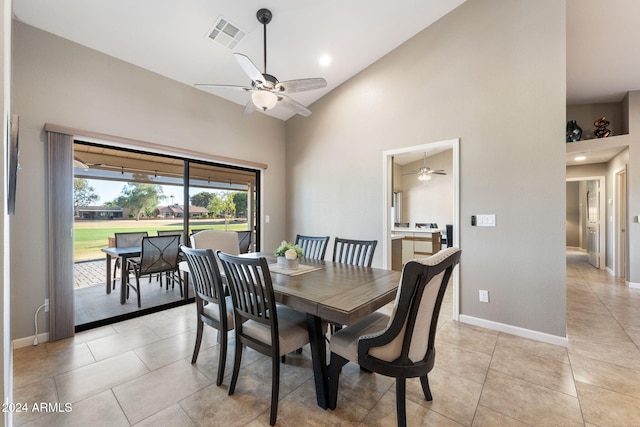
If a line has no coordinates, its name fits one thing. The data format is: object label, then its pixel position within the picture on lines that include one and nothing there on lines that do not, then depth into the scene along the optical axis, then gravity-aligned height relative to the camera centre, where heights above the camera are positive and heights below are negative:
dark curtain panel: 2.64 -0.21
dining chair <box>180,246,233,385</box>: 1.97 -0.66
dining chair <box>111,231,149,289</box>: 3.72 -0.37
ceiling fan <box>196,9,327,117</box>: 2.29 +1.11
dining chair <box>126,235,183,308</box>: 3.52 -0.59
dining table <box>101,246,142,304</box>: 3.44 -0.53
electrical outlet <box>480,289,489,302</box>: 2.94 -0.91
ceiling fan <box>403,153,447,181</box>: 6.65 +0.99
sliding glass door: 3.18 +0.07
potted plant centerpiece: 2.36 -0.37
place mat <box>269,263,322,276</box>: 2.26 -0.50
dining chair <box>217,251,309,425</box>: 1.65 -0.75
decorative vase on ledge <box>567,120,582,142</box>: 4.72 +1.40
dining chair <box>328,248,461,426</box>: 1.36 -0.67
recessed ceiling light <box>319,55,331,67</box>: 3.52 +2.02
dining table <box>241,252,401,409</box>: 1.52 -0.52
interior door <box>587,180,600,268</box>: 5.86 -0.25
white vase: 2.40 -0.45
